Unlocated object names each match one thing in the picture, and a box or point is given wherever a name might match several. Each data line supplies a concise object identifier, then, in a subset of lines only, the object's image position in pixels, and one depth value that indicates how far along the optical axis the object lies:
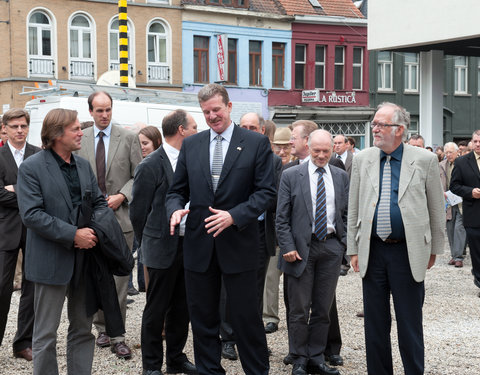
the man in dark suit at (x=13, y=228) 6.30
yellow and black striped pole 21.39
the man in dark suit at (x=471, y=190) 9.51
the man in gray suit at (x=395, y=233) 5.03
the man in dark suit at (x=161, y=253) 5.84
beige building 28.77
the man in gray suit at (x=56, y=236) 4.81
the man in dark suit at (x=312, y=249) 6.07
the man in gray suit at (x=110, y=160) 6.75
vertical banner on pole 32.66
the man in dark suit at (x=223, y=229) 5.05
